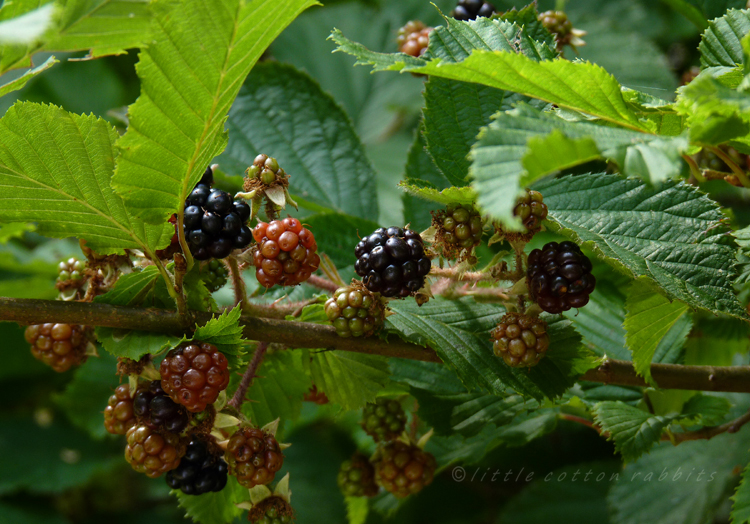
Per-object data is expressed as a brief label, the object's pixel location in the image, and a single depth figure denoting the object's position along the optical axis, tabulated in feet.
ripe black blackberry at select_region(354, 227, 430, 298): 2.43
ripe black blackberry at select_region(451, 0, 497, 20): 2.66
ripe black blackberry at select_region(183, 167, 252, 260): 2.43
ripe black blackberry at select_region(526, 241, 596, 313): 2.41
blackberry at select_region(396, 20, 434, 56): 2.66
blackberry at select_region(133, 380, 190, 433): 2.45
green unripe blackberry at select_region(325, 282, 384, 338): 2.45
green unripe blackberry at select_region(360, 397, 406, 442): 2.63
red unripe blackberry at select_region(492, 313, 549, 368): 2.44
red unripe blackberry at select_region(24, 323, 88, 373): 2.53
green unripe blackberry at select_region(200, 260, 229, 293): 2.50
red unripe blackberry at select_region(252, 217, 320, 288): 2.44
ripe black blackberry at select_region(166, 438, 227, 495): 2.49
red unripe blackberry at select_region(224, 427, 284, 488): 2.46
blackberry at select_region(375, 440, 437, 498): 2.63
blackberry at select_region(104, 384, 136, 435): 2.49
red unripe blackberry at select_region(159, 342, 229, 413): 2.42
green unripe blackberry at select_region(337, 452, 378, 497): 2.68
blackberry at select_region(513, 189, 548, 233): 2.40
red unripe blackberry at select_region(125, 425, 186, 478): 2.45
